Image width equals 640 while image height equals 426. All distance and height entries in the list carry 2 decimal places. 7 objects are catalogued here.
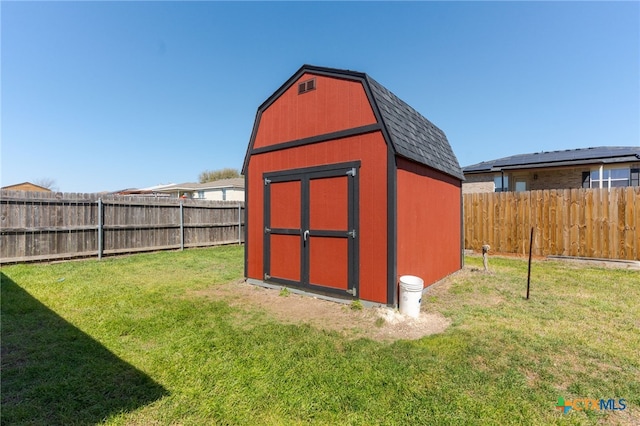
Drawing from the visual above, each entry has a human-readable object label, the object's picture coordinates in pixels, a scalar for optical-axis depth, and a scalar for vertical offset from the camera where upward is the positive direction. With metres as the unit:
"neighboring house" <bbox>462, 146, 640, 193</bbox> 13.28 +2.24
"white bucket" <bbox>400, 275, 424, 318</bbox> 4.12 -1.26
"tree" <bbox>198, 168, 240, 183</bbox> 42.75 +6.51
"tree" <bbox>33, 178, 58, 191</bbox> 47.96 +6.06
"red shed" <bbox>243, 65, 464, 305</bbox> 4.57 +0.46
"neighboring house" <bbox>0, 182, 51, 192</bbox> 34.24 +3.87
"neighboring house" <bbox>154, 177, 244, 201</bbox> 24.34 +2.45
